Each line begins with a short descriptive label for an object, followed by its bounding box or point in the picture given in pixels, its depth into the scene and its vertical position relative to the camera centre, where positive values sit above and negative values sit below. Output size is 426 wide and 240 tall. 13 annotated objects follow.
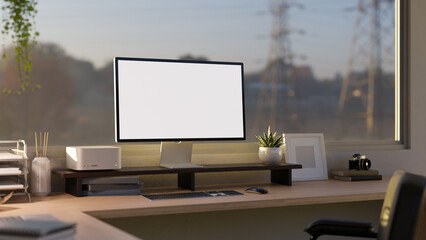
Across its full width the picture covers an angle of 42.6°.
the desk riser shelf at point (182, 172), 2.62 -0.26
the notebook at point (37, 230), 1.45 -0.29
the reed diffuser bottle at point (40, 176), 2.67 -0.27
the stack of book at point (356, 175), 3.32 -0.34
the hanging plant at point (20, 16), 2.15 +0.42
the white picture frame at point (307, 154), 3.35 -0.22
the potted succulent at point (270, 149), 3.14 -0.17
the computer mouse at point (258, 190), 2.75 -0.36
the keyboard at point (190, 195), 2.60 -0.37
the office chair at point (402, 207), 1.79 -0.30
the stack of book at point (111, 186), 2.64 -0.32
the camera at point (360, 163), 3.43 -0.28
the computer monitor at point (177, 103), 2.78 +0.09
